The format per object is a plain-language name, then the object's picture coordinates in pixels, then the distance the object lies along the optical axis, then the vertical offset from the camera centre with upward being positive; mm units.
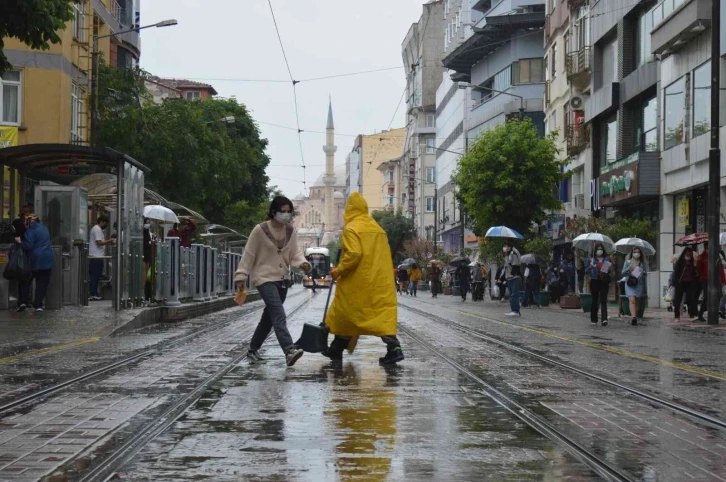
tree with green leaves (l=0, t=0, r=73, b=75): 16344 +3106
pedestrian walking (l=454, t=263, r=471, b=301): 54188 -168
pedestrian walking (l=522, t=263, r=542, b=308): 43562 -241
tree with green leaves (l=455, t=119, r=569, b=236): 54188 +4063
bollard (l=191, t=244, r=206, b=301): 30562 -27
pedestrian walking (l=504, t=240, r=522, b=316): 30656 +36
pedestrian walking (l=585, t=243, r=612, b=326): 25875 -49
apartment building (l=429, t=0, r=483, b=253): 100062 +12317
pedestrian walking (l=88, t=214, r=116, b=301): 27375 +371
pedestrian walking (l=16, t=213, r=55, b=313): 23406 +266
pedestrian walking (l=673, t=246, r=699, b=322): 28219 -95
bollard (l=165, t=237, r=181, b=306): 26688 -49
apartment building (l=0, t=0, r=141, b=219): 41469 +5531
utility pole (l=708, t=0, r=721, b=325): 26469 +1889
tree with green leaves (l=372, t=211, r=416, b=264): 135875 +5151
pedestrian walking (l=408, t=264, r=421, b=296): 67412 -235
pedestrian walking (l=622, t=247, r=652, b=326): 27094 -42
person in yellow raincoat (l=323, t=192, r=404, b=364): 13039 -120
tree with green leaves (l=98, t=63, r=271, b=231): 46781 +4826
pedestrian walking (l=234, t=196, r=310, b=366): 13266 +121
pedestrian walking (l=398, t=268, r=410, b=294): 79000 -337
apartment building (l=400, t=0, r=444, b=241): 130125 +17710
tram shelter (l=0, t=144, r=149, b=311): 23406 +1124
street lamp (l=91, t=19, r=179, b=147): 37719 +5422
